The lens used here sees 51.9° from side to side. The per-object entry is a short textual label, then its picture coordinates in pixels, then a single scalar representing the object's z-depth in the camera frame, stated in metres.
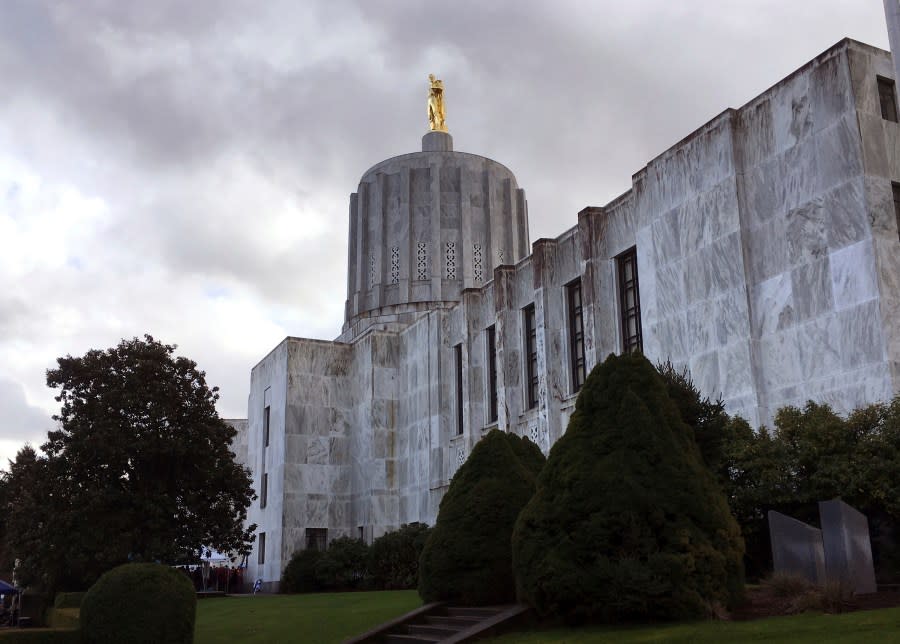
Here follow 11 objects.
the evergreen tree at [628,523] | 12.53
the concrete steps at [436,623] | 14.52
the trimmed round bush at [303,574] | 41.25
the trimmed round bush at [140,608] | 17.88
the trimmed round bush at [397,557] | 36.00
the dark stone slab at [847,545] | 13.85
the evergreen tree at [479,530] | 16.41
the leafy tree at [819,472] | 18.03
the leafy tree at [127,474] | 31.48
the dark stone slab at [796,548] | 14.20
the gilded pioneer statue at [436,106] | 57.00
